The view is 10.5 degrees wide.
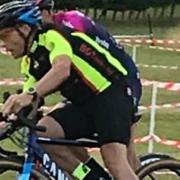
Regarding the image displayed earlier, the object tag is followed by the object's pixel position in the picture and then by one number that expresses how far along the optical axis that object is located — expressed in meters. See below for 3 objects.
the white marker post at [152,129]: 10.37
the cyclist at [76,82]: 5.95
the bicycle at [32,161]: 6.05
